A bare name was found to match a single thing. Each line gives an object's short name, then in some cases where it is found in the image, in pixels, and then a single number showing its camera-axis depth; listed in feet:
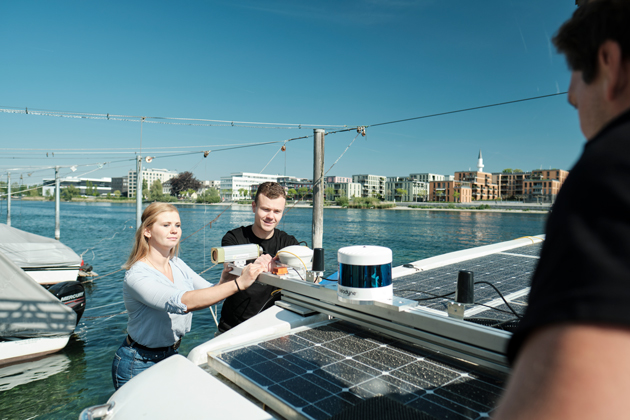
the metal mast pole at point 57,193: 73.03
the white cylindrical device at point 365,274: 6.92
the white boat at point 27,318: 22.08
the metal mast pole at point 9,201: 87.52
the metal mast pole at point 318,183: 32.37
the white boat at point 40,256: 37.91
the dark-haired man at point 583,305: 1.41
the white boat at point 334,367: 5.38
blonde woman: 8.95
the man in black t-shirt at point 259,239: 12.71
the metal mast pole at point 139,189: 51.37
